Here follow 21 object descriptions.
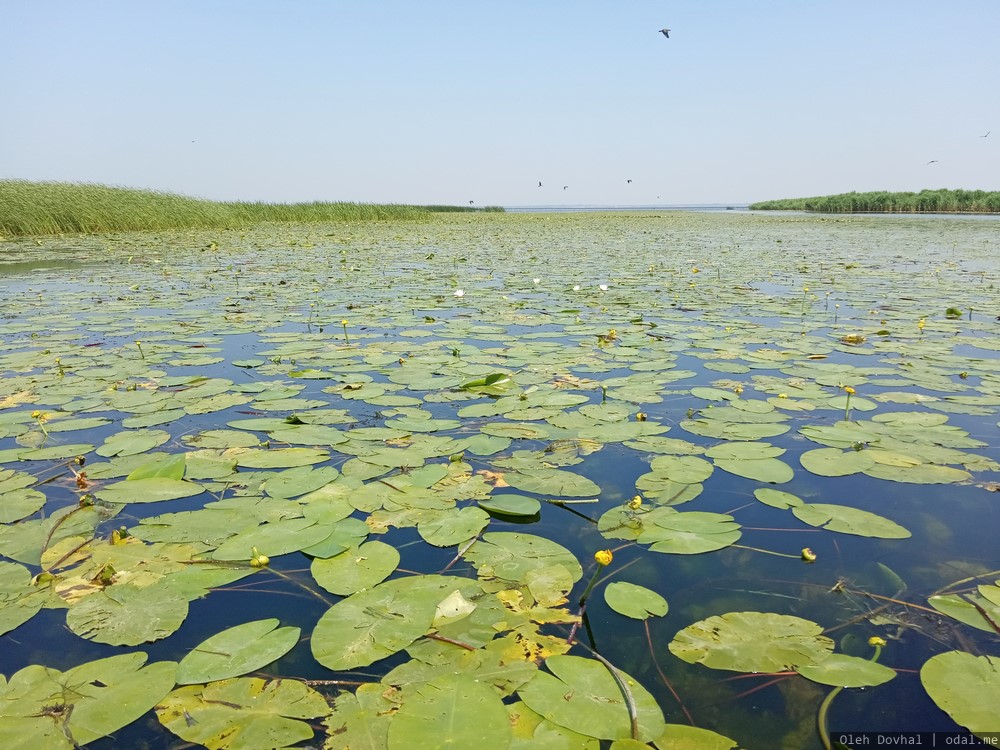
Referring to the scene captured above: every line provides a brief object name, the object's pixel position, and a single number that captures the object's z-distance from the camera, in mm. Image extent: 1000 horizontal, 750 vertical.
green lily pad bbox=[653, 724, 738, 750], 963
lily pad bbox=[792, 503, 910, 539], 1576
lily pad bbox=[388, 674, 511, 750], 956
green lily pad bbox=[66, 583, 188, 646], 1239
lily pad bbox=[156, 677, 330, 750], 985
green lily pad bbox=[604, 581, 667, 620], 1290
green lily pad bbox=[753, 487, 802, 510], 1738
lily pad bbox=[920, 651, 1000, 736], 1000
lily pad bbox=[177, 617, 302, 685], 1119
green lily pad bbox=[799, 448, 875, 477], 1936
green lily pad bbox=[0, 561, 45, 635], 1275
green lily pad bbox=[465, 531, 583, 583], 1449
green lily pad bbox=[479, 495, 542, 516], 1704
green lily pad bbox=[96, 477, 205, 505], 1806
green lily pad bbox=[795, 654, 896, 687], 1094
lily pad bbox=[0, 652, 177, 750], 982
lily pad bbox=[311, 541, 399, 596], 1395
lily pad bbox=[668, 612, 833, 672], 1147
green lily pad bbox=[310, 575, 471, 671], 1167
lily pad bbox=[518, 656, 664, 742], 998
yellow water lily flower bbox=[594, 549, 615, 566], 1243
